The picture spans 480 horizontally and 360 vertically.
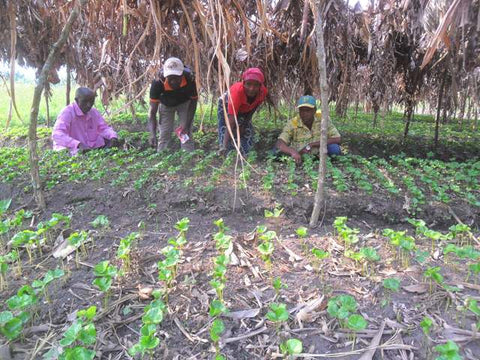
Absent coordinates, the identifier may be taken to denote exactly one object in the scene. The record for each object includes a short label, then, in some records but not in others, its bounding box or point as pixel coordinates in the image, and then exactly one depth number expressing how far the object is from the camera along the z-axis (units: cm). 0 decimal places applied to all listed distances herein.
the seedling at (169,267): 173
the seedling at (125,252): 190
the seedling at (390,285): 166
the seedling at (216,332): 145
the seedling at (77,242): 205
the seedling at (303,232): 210
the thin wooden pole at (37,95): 251
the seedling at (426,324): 141
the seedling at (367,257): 190
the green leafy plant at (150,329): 137
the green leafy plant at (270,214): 233
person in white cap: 418
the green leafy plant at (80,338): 134
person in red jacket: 403
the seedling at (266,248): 191
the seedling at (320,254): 185
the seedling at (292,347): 135
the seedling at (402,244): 192
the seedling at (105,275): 166
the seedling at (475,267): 172
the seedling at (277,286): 170
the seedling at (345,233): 206
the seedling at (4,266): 183
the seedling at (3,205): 251
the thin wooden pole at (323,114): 226
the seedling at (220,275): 168
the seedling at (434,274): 165
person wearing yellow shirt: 422
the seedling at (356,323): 144
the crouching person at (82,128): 455
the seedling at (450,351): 125
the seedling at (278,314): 150
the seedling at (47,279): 169
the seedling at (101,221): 233
